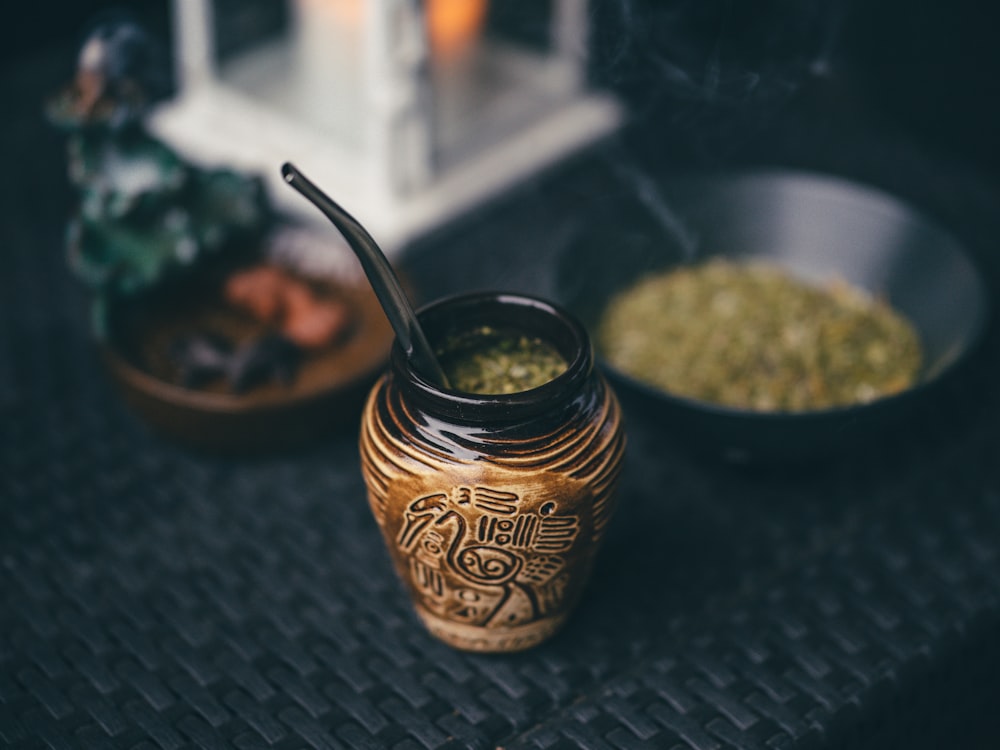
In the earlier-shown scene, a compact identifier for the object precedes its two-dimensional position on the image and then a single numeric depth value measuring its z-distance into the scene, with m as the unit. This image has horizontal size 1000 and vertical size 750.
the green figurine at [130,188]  1.16
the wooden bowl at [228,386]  1.13
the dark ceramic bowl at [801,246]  1.22
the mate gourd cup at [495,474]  0.82
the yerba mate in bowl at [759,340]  1.16
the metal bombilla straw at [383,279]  0.77
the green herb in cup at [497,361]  0.90
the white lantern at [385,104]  1.47
